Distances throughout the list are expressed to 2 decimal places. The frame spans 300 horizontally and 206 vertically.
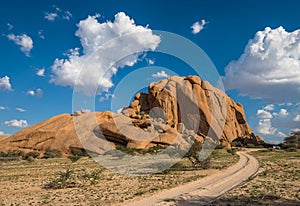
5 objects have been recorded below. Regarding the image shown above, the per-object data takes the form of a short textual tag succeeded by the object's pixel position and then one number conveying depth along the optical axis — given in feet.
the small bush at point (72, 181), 76.18
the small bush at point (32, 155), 213.95
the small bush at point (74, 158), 167.11
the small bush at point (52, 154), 212.23
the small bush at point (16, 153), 216.78
